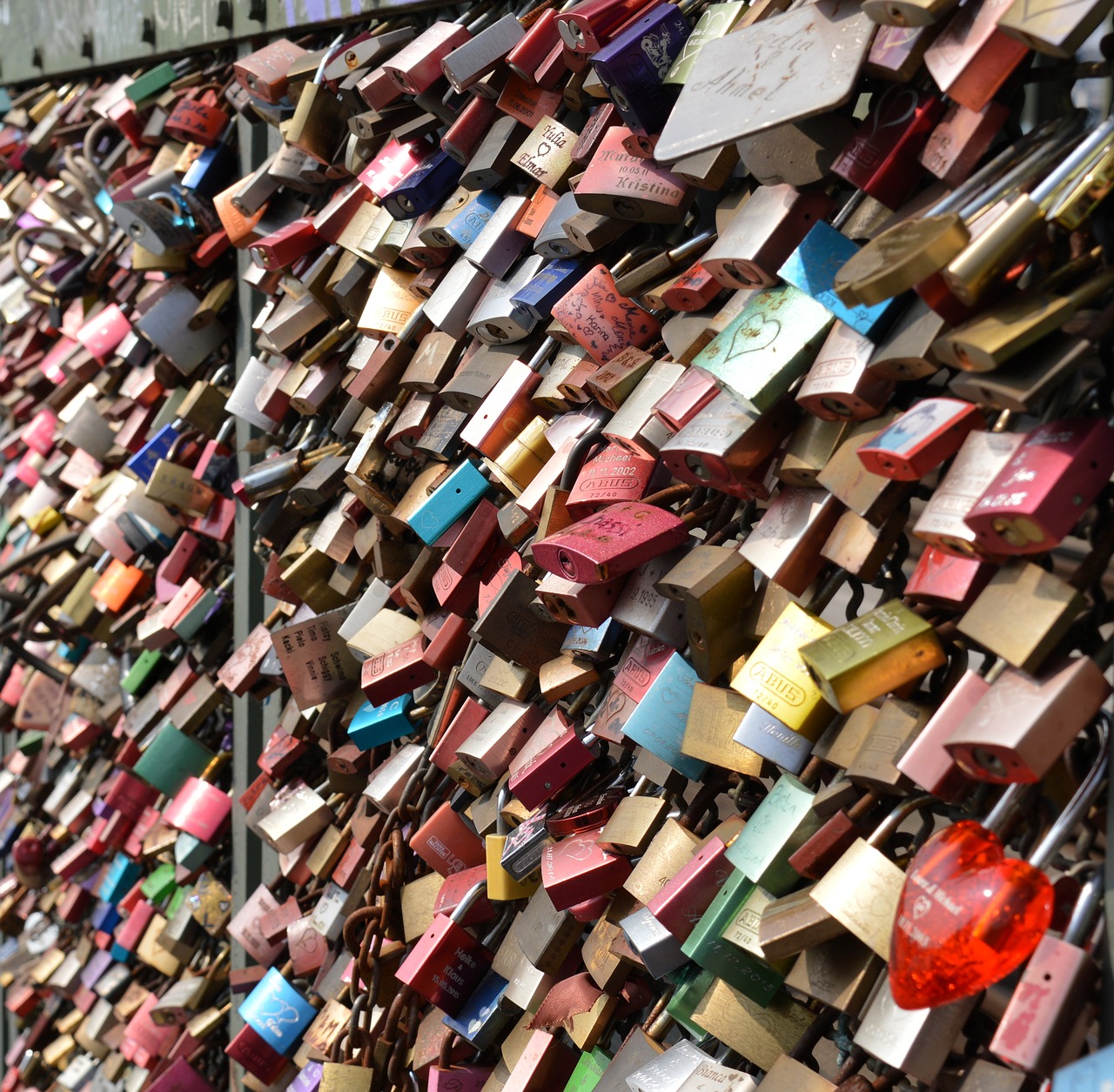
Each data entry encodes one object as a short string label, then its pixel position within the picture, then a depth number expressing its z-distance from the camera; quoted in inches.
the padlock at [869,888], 30.4
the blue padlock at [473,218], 50.7
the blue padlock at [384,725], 54.7
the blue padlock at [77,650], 89.9
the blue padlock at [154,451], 77.1
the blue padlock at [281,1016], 61.2
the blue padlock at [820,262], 33.6
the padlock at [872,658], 30.1
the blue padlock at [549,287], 45.7
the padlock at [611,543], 37.4
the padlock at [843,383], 32.0
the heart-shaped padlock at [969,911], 26.0
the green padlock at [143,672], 80.1
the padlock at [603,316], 43.0
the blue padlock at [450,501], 50.0
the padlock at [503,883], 46.4
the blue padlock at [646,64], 39.4
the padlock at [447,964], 48.1
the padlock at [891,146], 32.0
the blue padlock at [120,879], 83.1
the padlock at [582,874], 40.7
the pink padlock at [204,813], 72.2
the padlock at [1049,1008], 26.2
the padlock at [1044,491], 26.1
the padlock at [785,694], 33.7
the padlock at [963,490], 28.3
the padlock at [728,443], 34.8
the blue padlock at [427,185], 52.7
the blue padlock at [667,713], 39.3
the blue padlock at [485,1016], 47.9
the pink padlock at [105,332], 85.0
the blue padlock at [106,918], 84.5
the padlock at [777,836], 33.8
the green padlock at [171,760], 74.9
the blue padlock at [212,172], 73.5
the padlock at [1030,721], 26.2
